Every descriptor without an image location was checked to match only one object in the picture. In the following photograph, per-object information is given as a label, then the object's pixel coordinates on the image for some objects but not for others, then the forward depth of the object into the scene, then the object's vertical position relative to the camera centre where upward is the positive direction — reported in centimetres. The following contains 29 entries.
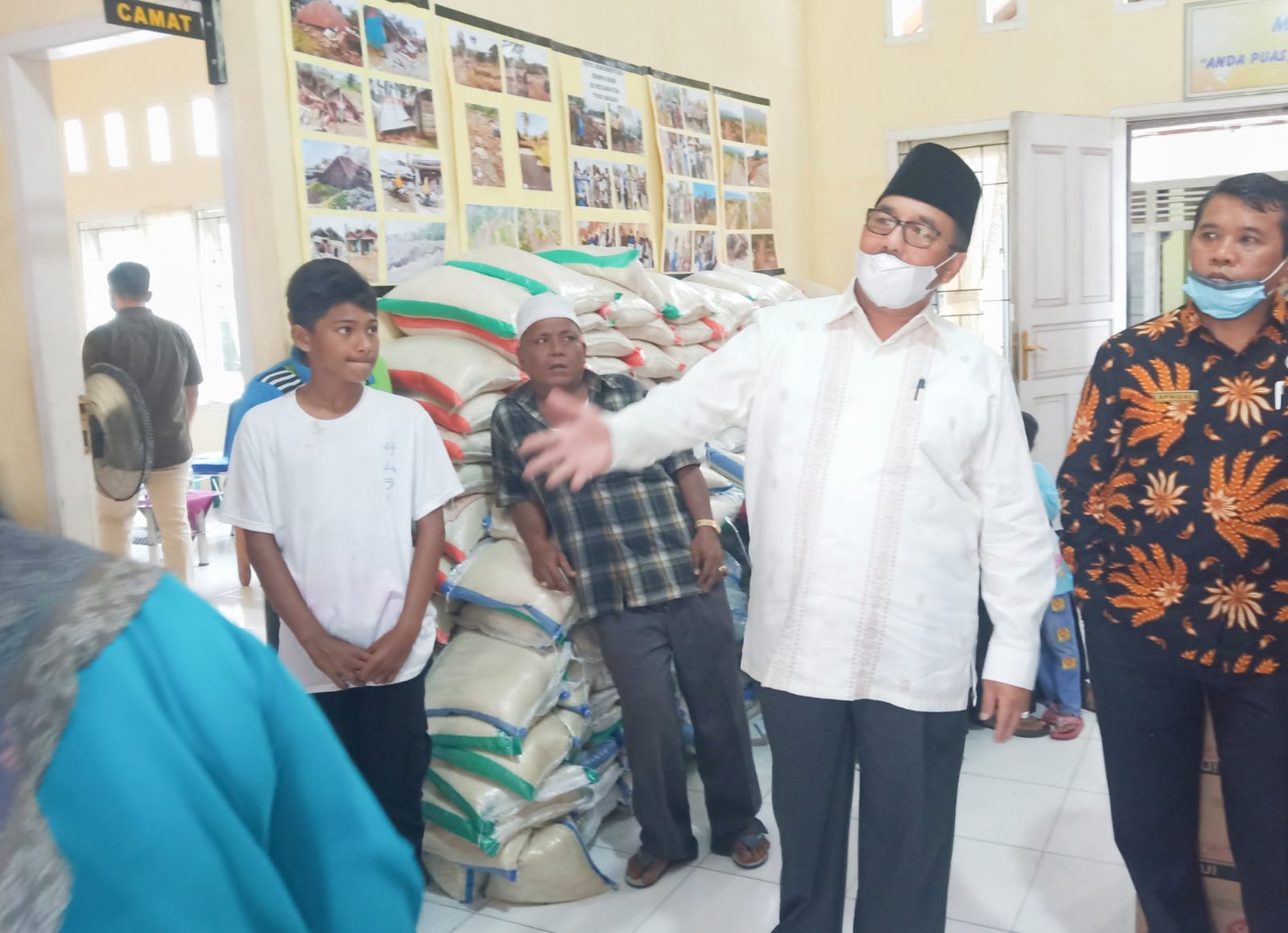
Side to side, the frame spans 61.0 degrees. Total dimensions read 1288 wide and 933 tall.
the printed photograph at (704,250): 484 +15
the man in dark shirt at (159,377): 455 -27
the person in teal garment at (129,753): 60 -25
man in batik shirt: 175 -48
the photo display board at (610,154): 402 +52
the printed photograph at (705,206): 482 +34
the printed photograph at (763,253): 551 +14
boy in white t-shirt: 217 -44
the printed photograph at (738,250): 522 +15
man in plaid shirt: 255 -71
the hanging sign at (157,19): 246 +69
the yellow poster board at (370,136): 292 +47
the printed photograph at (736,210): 518 +34
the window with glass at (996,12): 593 +137
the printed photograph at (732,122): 512 +75
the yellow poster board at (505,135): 344 +53
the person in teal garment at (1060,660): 331 -119
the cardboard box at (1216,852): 197 -107
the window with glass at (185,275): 796 +28
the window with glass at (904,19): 616 +142
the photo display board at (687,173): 458 +48
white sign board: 409 +78
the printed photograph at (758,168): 542 +56
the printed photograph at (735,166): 517 +55
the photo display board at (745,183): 516 +48
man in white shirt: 165 -38
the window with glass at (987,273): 691 -3
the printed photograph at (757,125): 540 +78
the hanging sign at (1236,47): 544 +103
